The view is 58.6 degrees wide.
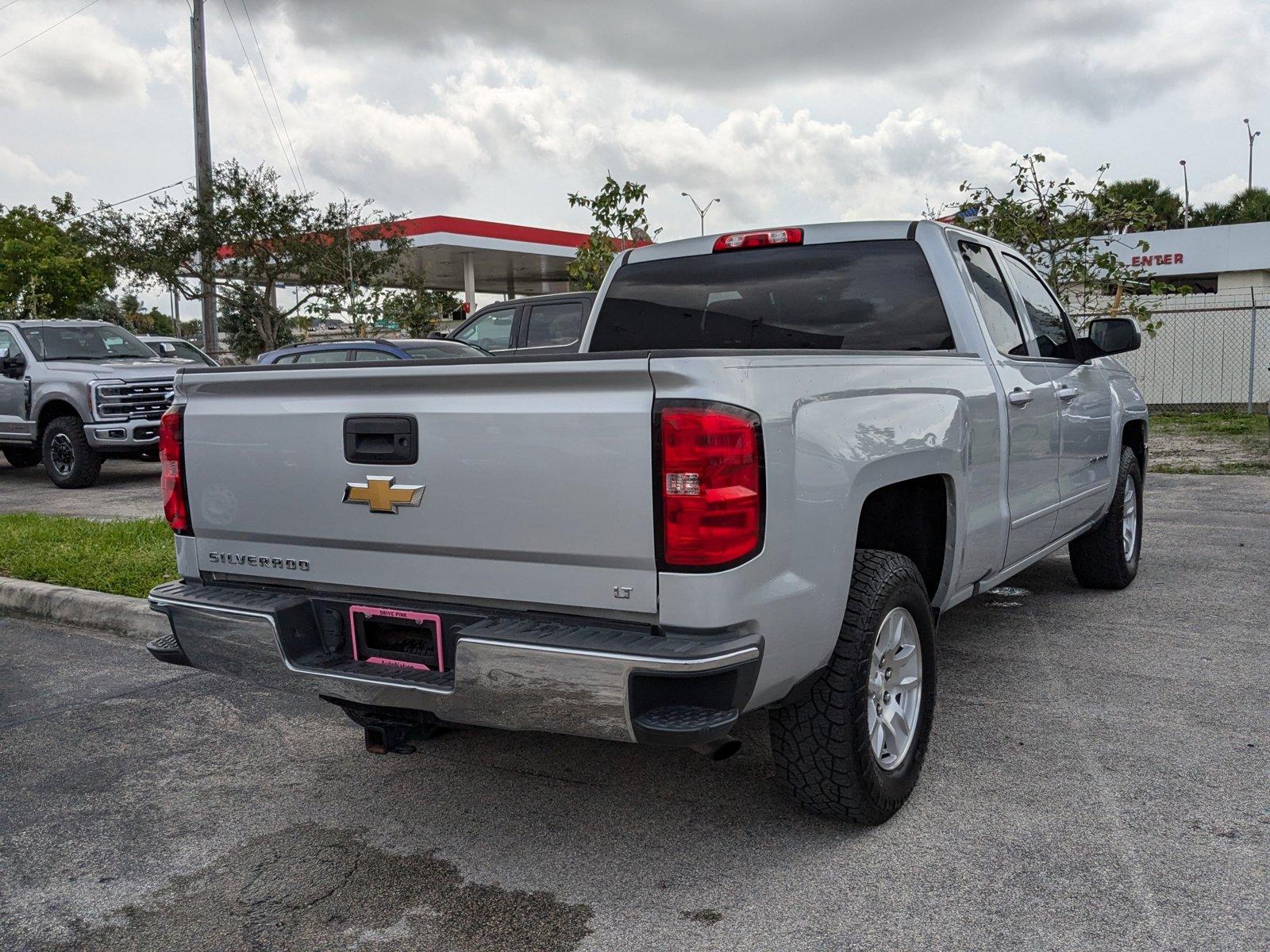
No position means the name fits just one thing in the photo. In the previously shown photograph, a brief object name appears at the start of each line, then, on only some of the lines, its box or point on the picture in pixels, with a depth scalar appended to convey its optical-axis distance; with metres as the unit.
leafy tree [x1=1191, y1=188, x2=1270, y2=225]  46.91
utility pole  22.38
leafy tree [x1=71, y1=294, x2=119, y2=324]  48.62
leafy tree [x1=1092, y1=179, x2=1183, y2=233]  12.23
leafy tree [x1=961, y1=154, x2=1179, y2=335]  12.30
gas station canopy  32.56
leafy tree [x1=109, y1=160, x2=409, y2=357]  23.19
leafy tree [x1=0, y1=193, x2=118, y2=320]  38.59
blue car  11.44
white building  34.09
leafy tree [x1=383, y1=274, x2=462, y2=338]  23.89
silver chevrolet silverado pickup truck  2.74
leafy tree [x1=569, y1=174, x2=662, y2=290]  13.20
